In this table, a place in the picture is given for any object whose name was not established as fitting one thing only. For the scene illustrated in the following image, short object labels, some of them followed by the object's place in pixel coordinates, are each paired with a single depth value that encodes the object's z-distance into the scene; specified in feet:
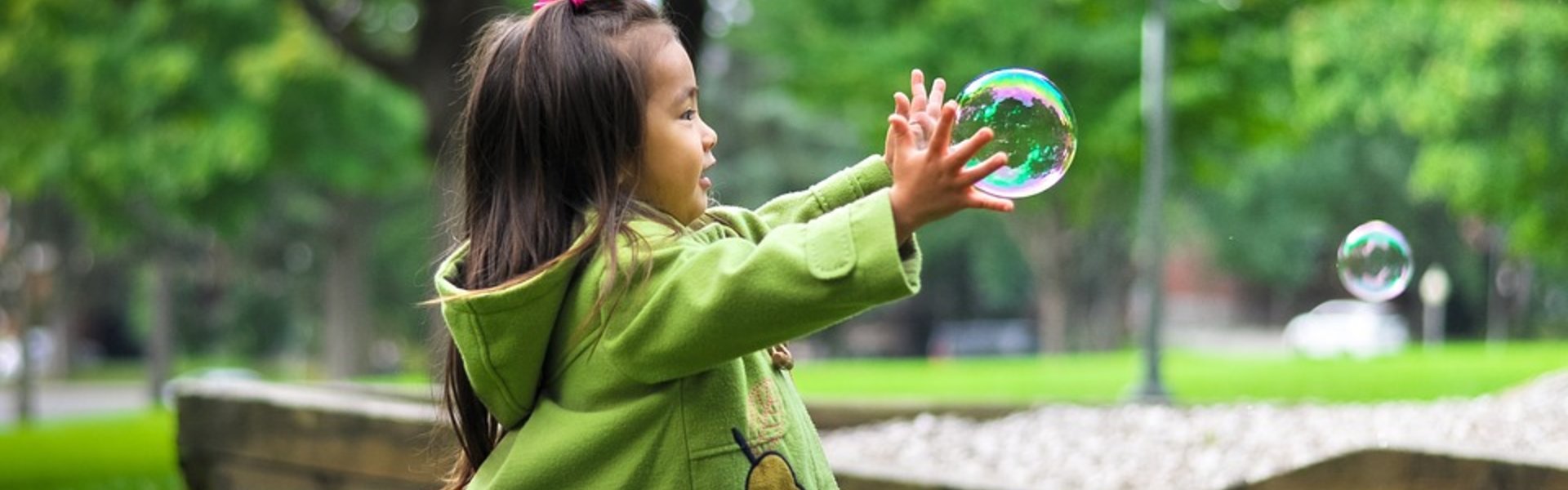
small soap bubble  17.04
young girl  7.54
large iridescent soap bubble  8.84
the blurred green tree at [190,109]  51.34
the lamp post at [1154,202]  41.34
